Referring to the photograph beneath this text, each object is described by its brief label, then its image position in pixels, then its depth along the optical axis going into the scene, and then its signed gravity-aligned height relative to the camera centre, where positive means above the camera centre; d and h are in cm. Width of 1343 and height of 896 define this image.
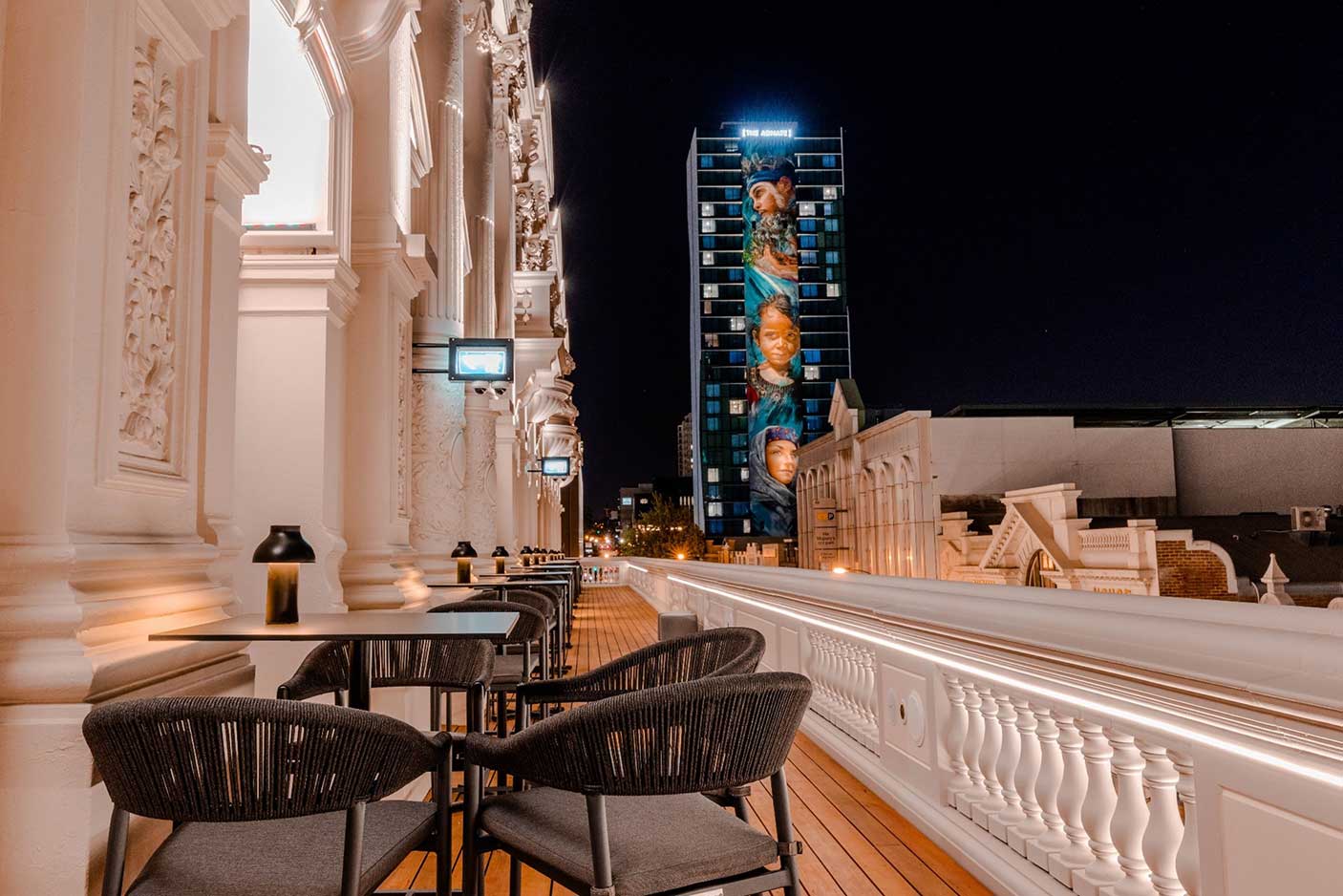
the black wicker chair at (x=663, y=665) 269 -47
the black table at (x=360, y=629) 231 -32
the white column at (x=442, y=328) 650 +143
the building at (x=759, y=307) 7625 +1814
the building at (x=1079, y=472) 3400 +140
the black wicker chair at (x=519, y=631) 426 -55
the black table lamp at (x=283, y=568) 271 -15
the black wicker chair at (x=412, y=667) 300 -54
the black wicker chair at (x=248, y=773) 152 -43
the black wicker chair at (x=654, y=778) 167 -50
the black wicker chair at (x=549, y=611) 582 -69
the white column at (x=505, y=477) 1309 +59
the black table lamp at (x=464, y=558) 658 -30
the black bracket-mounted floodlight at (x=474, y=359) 647 +113
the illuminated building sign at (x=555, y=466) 2044 +112
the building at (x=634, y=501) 12790 +185
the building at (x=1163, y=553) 2169 -126
